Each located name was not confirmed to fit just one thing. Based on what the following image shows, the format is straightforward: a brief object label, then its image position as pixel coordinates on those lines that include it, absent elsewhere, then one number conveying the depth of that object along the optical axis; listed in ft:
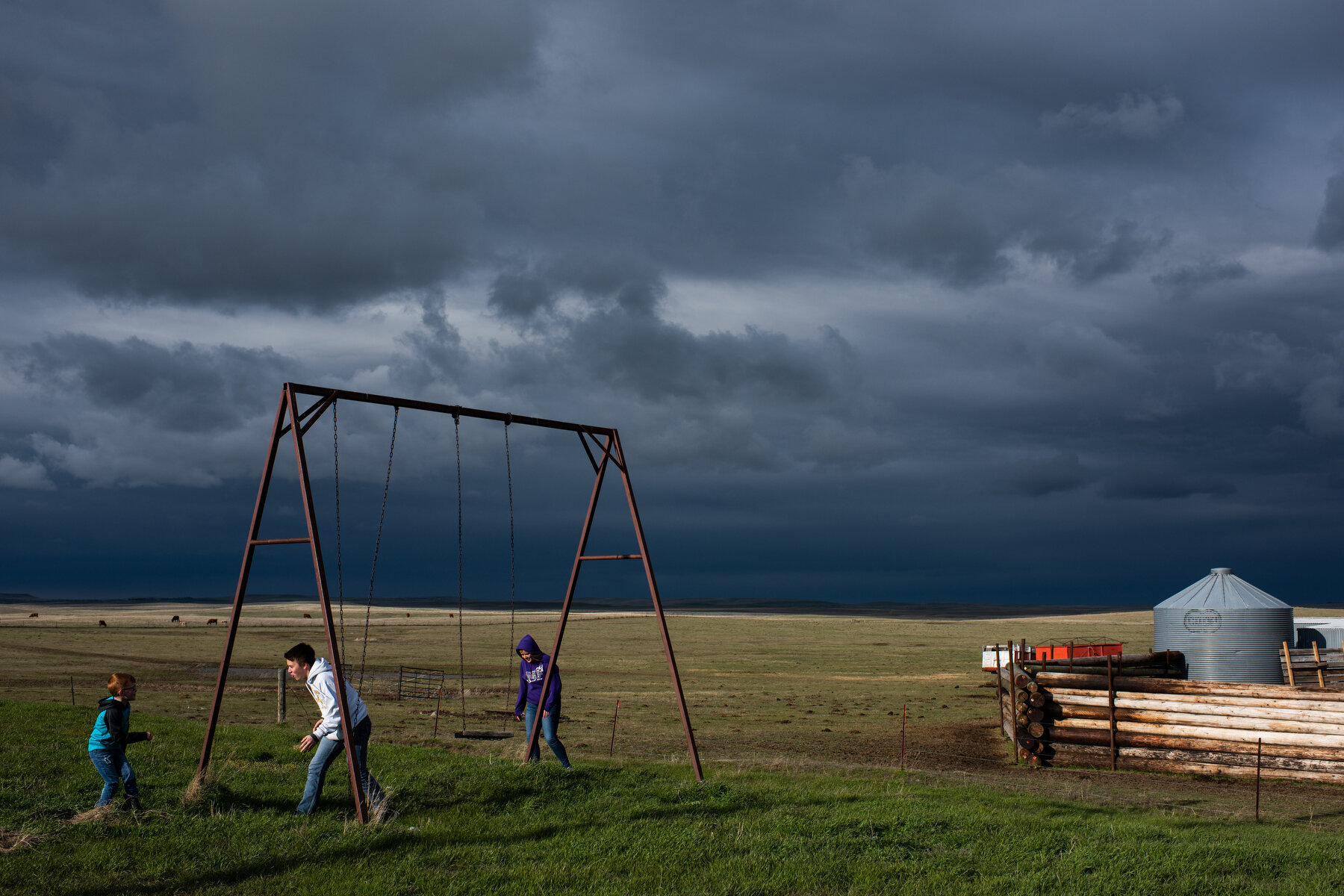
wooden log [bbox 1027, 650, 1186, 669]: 88.22
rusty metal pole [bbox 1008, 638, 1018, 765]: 73.89
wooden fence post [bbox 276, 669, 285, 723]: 78.84
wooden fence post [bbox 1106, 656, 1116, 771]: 70.74
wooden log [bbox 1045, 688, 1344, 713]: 65.26
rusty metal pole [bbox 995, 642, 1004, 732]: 88.79
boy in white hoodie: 34.27
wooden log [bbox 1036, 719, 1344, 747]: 65.16
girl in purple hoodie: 45.50
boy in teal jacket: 33.32
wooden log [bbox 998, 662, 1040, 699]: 74.28
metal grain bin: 85.51
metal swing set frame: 34.99
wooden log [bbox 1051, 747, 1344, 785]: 65.31
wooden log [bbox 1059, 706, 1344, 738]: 65.21
